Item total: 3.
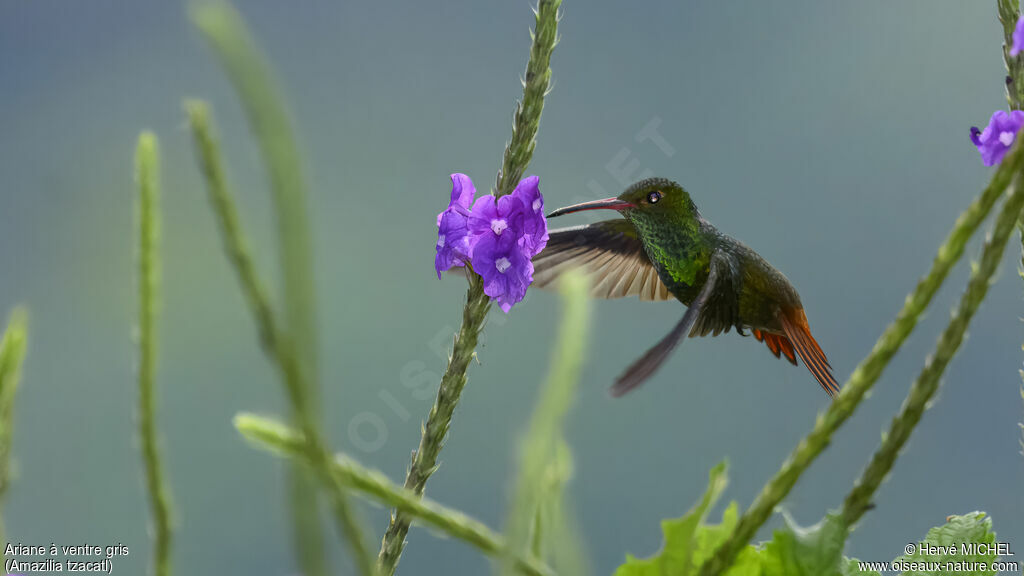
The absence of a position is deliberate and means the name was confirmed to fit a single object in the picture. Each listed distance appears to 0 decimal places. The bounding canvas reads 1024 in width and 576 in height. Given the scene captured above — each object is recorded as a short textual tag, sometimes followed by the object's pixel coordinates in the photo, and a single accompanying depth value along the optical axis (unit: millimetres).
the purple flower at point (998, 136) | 3231
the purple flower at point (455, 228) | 3260
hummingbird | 3284
